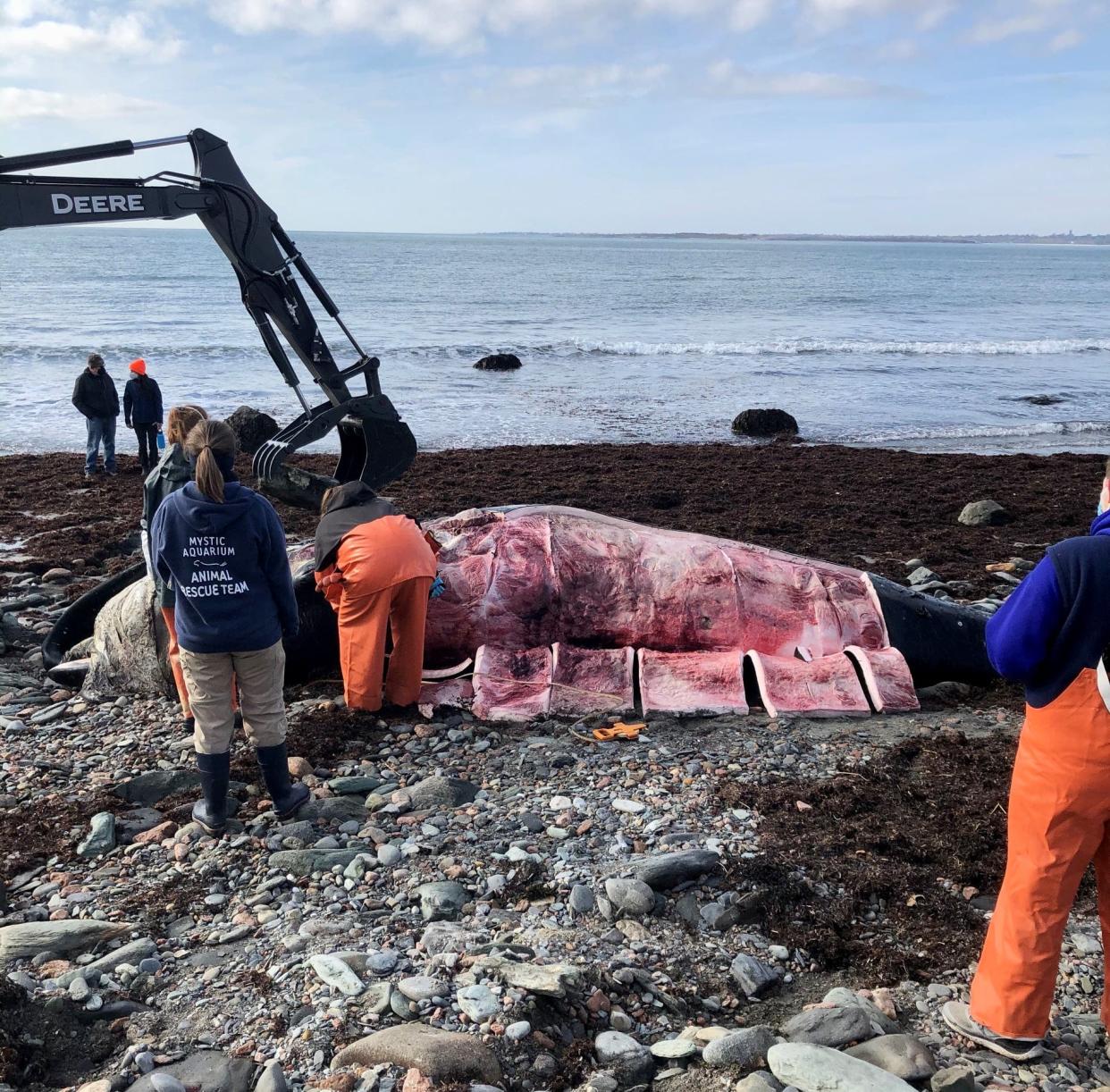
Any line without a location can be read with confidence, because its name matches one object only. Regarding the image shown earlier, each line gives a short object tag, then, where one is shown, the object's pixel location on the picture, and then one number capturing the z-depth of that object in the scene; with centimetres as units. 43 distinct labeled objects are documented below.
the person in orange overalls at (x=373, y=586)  699
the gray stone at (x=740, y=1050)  382
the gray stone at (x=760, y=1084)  363
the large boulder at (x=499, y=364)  3475
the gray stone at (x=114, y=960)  439
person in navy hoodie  541
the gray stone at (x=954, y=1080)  369
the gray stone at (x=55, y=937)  459
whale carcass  748
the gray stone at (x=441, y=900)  489
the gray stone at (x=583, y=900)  489
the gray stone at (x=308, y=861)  532
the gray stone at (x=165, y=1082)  368
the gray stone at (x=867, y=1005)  408
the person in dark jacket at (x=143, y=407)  1585
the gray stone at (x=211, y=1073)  371
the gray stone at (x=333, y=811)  592
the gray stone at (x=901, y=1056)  379
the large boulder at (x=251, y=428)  2081
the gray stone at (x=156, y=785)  623
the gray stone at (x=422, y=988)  410
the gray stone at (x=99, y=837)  559
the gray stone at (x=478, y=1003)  399
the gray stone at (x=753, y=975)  438
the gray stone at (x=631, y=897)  485
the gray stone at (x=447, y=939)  451
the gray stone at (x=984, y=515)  1325
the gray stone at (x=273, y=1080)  366
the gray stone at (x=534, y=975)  408
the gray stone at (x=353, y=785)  629
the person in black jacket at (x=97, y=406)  1623
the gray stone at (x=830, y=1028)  399
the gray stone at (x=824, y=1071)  361
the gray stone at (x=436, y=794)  604
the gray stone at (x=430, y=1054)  367
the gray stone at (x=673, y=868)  508
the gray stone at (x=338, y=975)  418
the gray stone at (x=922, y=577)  1026
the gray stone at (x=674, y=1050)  387
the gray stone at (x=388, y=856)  536
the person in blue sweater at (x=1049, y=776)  355
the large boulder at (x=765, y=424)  2342
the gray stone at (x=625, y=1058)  378
